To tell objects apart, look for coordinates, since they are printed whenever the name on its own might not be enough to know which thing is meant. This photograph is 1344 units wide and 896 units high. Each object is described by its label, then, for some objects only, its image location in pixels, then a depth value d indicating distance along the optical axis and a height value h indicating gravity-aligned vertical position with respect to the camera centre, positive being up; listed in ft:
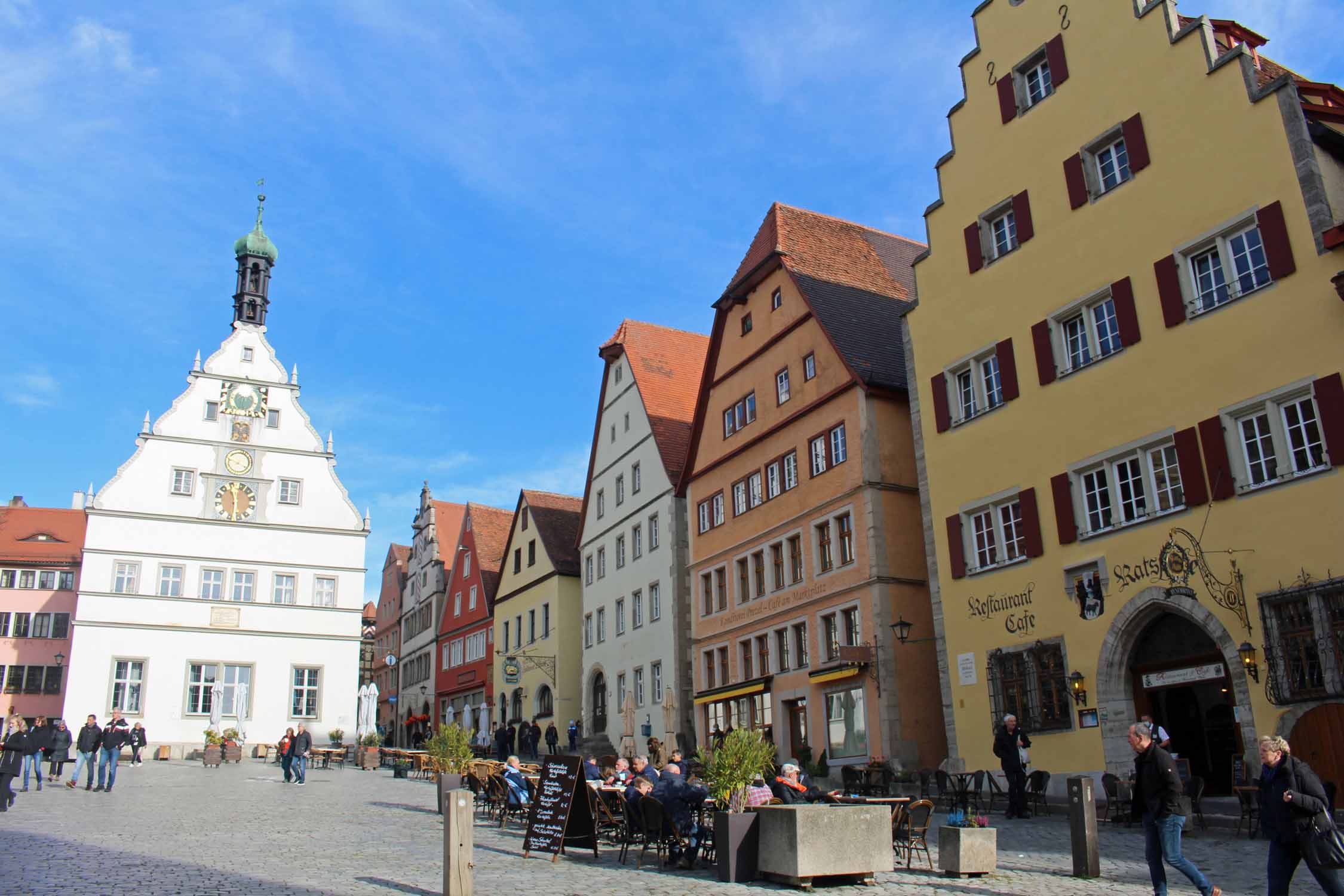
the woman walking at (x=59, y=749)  76.79 +2.81
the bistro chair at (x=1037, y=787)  58.65 -1.75
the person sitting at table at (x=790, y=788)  42.32 -0.95
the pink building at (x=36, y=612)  167.73 +26.42
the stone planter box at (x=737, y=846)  37.60 -2.63
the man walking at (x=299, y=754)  89.40 +2.15
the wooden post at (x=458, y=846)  32.50 -1.97
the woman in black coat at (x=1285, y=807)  27.63 -1.54
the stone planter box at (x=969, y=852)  37.96 -3.16
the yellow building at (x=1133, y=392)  51.65 +18.40
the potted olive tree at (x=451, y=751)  63.41 +1.32
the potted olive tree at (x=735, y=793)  37.76 -0.93
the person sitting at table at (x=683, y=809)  41.45 -1.50
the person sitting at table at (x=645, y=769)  47.34 -0.05
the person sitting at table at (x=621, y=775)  51.38 -0.25
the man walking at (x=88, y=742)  76.74 +3.15
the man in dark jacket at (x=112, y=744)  75.00 +2.98
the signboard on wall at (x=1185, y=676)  55.83 +3.45
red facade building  168.66 +23.87
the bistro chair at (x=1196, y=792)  49.16 -1.94
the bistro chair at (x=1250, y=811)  46.19 -2.72
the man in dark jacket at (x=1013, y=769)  57.82 -0.77
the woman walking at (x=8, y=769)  58.23 +1.23
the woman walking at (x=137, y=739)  104.88 +4.39
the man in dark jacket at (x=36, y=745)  70.33 +2.85
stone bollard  37.37 -2.50
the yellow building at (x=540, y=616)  141.08 +19.93
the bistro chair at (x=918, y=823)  41.93 -2.39
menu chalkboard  44.34 -1.60
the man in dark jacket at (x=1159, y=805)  30.78 -1.53
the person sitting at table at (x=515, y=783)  55.77 -0.48
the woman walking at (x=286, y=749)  89.81 +2.65
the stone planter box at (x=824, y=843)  36.22 -2.59
